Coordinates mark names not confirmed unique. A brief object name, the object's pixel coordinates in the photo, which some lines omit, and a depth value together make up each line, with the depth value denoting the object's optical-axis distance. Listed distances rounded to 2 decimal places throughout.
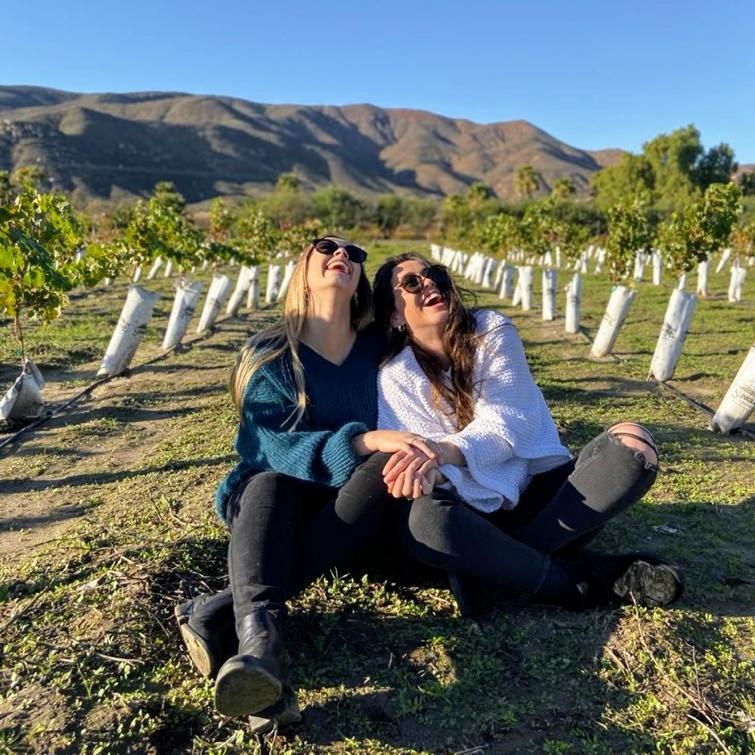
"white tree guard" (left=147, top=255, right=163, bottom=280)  25.37
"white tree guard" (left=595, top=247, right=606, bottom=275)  35.50
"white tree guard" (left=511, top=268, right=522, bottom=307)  17.25
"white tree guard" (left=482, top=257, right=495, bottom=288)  24.59
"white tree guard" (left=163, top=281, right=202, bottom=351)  9.82
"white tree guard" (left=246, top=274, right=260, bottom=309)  16.83
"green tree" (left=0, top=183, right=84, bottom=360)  5.04
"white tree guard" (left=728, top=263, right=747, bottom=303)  18.00
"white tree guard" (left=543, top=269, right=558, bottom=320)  13.29
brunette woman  2.29
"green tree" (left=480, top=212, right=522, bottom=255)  28.39
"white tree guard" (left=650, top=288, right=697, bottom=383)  7.82
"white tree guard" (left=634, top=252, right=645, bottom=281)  24.84
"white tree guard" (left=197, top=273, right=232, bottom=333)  12.25
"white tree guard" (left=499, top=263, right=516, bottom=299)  19.67
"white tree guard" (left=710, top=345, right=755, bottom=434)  5.51
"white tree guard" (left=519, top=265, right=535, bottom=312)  15.62
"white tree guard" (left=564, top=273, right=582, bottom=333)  11.76
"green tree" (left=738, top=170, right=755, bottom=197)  63.53
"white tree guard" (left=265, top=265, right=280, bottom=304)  18.55
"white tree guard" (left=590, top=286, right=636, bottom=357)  9.40
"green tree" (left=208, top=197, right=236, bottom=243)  28.27
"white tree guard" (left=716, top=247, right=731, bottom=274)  27.75
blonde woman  2.00
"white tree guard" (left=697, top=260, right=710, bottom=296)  19.62
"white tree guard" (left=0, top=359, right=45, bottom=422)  6.00
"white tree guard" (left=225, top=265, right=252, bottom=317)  15.11
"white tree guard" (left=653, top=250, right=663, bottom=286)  22.55
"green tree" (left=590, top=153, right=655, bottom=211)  67.44
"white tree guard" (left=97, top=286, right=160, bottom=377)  7.80
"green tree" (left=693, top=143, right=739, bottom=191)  67.00
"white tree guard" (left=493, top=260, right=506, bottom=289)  22.49
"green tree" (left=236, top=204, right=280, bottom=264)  21.87
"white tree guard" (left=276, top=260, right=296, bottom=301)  20.82
